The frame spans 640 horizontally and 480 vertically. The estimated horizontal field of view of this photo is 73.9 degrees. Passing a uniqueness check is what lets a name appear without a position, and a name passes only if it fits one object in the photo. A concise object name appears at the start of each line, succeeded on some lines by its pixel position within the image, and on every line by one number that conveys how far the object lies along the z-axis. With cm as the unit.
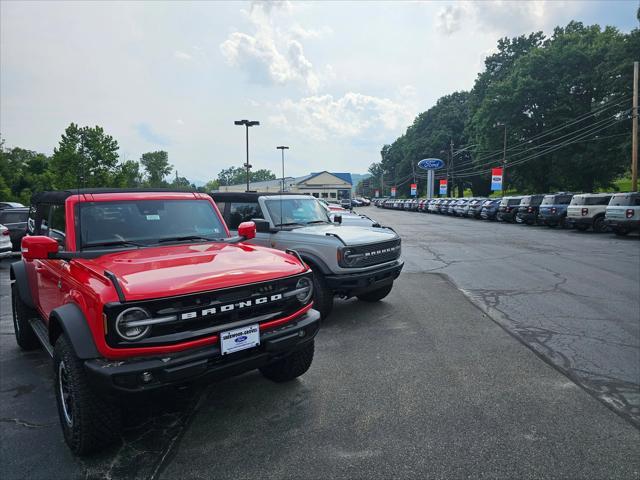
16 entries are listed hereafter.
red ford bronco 278
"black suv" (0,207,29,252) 1423
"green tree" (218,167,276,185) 18838
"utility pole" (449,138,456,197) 7175
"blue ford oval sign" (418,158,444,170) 6874
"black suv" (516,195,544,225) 2592
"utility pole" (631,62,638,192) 2570
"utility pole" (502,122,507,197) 4519
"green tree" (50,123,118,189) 4247
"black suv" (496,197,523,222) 2862
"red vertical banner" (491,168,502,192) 4084
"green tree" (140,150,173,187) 11332
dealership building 9656
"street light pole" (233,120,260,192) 2881
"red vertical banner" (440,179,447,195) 6565
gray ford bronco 603
